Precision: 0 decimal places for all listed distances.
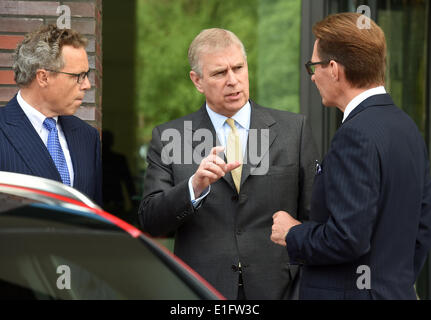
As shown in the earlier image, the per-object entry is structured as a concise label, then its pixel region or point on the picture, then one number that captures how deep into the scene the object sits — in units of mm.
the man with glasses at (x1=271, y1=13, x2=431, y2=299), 4359
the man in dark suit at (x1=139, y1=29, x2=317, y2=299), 5574
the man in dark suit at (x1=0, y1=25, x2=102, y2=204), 5555
